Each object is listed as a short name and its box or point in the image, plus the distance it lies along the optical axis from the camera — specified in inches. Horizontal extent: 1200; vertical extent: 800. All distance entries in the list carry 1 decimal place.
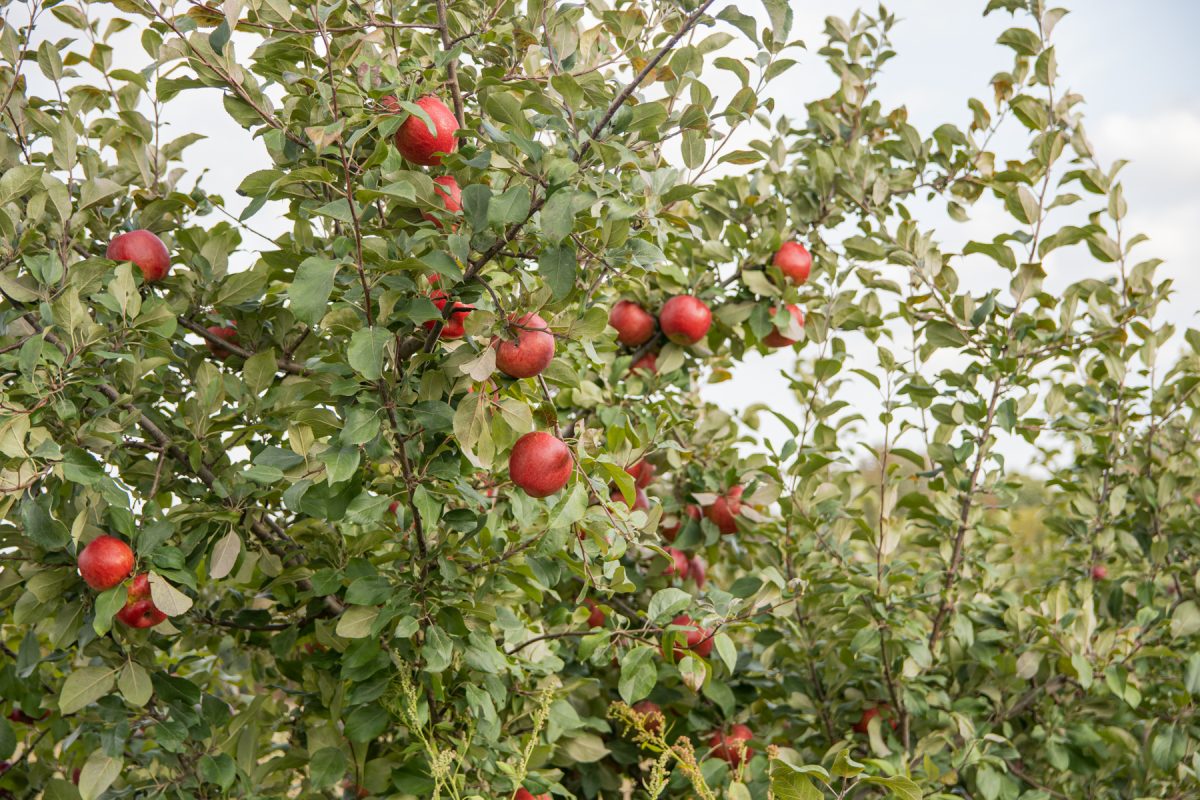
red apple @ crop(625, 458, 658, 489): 102.2
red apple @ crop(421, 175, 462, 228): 68.0
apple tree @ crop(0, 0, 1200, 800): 67.9
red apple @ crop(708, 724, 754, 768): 102.3
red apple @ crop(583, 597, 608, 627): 108.1
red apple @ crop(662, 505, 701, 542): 108.3
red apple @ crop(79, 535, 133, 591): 74.0
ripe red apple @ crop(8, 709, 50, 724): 109.7
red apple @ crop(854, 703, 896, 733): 106.3
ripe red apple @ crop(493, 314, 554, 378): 67.4
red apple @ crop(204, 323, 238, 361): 89.9
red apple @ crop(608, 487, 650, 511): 88.0
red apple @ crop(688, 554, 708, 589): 115.0
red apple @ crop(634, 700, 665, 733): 101.5
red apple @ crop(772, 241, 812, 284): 105.9
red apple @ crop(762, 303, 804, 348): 108.2
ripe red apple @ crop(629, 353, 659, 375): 108.9
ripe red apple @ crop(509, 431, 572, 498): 70.3
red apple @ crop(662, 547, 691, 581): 109.5
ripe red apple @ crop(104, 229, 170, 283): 83.8
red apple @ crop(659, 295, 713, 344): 104.2
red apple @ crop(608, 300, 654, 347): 108.9
